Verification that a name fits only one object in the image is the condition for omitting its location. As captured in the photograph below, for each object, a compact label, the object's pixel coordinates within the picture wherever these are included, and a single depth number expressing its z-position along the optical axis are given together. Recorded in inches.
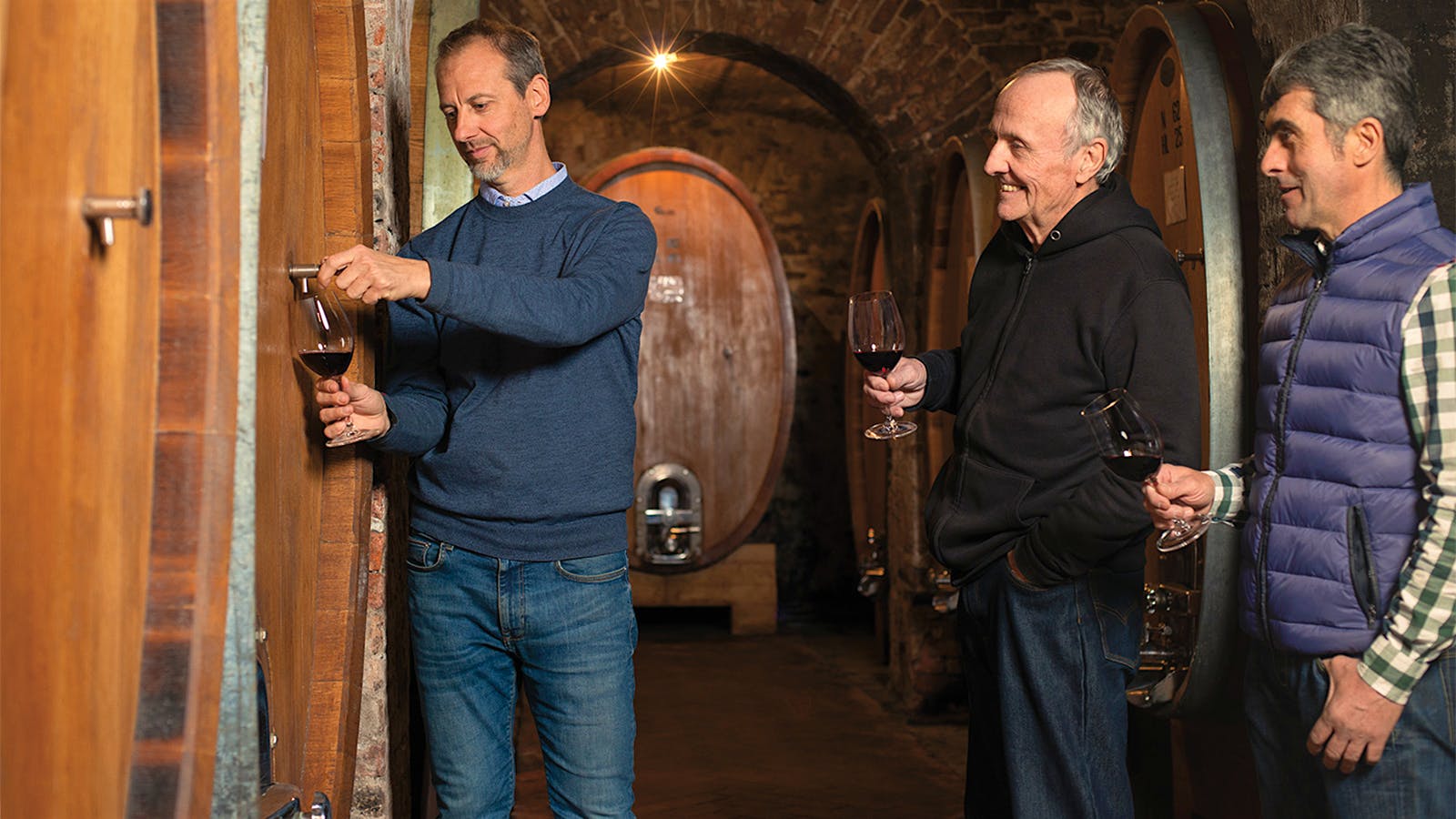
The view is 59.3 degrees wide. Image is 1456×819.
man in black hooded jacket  75.4
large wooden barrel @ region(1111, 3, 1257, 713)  97.6
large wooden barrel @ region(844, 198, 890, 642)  224.1
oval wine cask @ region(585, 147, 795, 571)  222.7
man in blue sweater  76.4
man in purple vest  64.5
